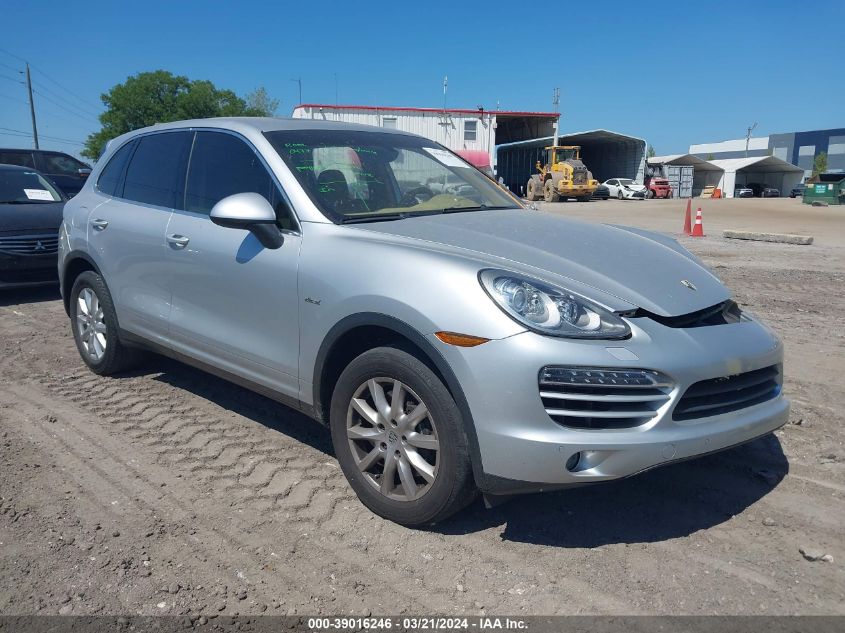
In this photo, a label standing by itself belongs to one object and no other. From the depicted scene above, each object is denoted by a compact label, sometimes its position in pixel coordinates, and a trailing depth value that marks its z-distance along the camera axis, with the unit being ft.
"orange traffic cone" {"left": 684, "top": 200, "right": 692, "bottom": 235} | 56.28
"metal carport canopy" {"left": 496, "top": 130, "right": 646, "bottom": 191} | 161.07
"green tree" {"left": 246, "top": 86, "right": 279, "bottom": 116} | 272.31
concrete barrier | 45.38
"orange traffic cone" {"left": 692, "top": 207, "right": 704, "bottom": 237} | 52.39
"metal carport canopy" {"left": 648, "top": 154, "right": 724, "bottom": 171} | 191.31
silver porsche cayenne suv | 8.55
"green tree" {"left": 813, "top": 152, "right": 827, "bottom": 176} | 266.16
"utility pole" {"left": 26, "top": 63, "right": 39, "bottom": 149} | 174.19
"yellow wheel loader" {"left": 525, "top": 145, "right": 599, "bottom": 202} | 135.03
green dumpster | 126.00
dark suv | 48.20
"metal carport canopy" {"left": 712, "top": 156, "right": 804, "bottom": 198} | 196.24
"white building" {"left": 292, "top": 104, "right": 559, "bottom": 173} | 121.08
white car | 156.46
